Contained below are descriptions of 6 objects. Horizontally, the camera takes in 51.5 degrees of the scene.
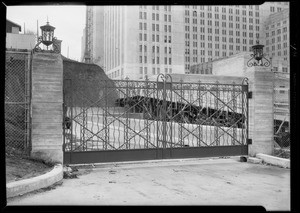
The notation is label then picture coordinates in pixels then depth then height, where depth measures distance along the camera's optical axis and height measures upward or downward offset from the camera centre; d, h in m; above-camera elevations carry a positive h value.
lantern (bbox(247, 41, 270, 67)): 10.27 +1.89
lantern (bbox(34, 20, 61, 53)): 8.26 +1.88
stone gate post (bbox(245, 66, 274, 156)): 10.34 -0.12
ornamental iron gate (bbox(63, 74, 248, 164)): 8.60 -1.23
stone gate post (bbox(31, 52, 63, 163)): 8.06 +0.01
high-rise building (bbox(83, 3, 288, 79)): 83.12 +22.61
